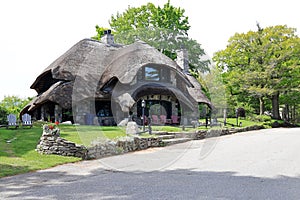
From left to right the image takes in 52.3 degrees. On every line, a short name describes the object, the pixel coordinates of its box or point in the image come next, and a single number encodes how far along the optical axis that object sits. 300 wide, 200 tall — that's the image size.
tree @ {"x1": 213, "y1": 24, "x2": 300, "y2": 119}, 30.83
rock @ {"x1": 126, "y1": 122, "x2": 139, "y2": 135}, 14.97
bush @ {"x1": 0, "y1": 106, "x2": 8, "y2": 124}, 20.84
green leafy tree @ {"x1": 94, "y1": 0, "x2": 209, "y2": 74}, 35.25
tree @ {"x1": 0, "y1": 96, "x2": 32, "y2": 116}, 41.11
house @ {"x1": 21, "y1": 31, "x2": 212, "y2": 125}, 20.50
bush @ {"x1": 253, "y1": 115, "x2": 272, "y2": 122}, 29.66
